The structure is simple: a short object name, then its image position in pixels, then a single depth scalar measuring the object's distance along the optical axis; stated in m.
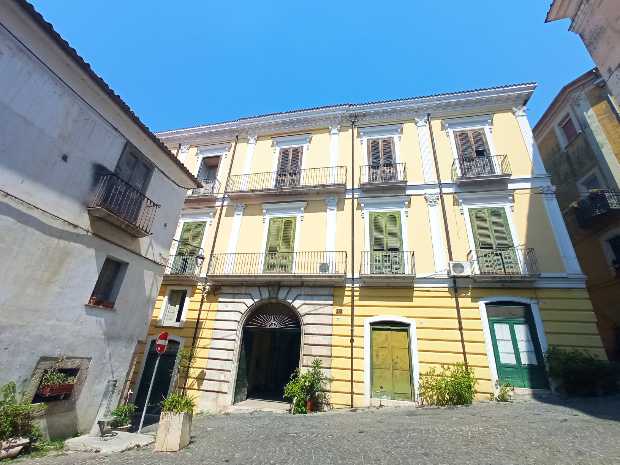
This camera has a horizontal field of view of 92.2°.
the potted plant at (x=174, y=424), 5.86
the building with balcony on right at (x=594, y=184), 12.83
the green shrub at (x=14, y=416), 5.46
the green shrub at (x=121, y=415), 7.77
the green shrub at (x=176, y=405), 6.14
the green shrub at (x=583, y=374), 8.44
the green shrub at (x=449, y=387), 8.70
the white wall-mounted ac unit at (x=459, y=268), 10.62
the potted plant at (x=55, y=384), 6.32
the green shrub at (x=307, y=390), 9.55
